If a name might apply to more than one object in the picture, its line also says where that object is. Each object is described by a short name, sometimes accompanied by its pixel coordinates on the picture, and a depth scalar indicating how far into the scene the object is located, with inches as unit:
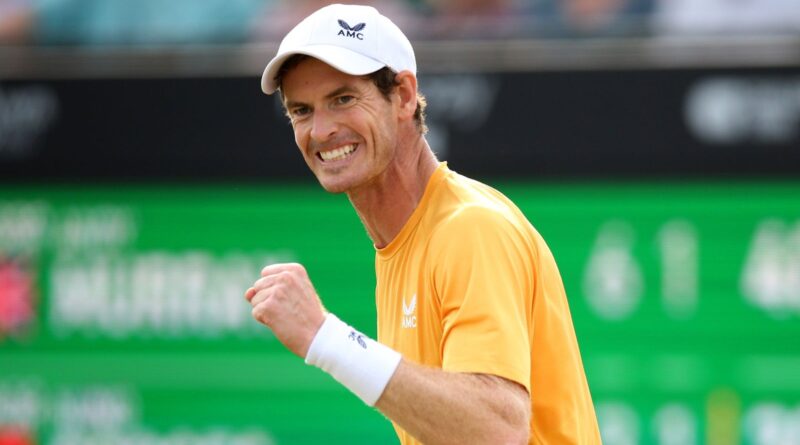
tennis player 261.3
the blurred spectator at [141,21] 702.5
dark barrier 649.6
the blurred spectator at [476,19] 670.5
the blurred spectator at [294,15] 690.8
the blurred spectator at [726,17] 649.0
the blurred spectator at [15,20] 717.9
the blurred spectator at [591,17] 658.2
